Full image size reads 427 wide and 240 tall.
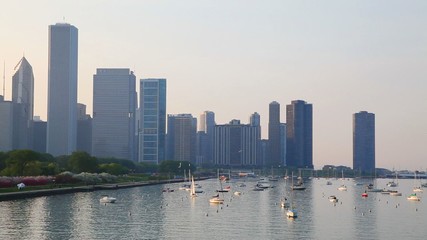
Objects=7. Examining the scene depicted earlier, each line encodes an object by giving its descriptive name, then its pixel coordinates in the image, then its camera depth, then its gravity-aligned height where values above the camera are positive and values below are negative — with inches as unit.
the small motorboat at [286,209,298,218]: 4131.4 -400.8
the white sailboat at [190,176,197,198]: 6338.1 -426.3
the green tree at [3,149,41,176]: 6496.1 -152.4
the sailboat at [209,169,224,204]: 5329.7 -416.0
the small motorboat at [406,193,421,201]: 6471.5 -456.5
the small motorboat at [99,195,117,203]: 5097.4 -400.4
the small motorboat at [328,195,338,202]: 5894.2 -433.1
